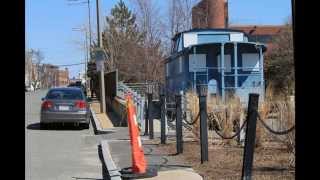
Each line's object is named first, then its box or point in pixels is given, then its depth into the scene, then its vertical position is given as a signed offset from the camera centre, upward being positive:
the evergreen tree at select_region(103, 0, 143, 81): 60.71 +4.70
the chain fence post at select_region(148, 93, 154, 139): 17.47 -0.75
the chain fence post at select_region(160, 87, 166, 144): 15.45 -0.69
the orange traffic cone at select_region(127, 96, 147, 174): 10.09 -0.99
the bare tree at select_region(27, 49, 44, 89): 151.88 +6.10
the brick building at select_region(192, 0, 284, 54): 68.94 +8.33
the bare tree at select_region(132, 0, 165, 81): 58.03 +4.33
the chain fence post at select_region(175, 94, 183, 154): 13.02 -0.74
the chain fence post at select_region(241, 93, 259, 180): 7.64 -0.66
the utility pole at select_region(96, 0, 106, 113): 30.95 +0.64
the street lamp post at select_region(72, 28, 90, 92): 77.85 +5.48
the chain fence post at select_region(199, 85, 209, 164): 11.01 -0.70
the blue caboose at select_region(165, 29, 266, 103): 26.09 +0.98
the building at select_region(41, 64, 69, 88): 179.30 +4.72
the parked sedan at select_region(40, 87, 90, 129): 23.08 -0.69
